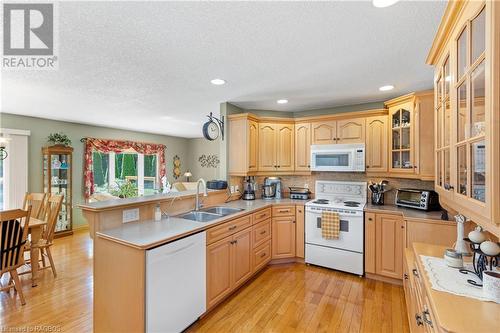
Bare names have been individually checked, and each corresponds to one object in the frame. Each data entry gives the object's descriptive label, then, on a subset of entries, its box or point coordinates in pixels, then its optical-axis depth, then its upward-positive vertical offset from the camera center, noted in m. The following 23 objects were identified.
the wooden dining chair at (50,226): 3.03 -0.81
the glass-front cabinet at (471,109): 0.90 +0.28
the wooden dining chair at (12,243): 2.32 -0.79
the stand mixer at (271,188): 4.00 -0.37
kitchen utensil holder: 3.35 -0.45
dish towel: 3.12 -0.78
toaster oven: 2.84 -0.40
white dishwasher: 1.72 -0.95
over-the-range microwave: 3.35 +0.14
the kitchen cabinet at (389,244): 2.80 -0.94
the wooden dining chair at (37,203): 3.34 -0.55
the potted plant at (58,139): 4.78 +0.55
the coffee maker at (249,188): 3.79 -0.36
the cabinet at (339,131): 3.43 +0.54
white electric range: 3.04 -0.88
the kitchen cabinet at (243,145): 3.53 +0.34
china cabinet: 4.64 -0.22
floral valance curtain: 5.40 +0.47
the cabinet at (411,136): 2.79 +0.39
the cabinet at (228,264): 2.27 -1.05
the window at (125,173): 5.89 -0.18
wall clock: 3.42 +0.57
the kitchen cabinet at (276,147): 3.79 +0.32
